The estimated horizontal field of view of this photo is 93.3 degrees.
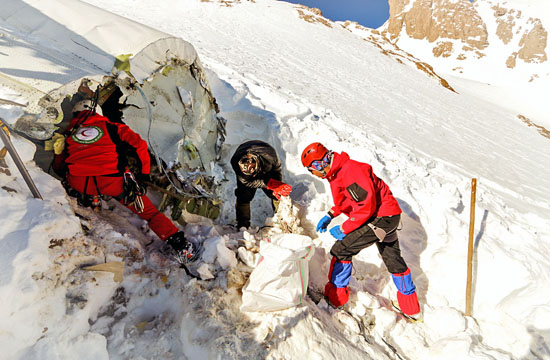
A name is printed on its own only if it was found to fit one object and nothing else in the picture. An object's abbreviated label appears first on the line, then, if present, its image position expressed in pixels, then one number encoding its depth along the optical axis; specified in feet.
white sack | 6.18
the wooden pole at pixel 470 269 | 7.72
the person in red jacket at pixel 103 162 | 6.75
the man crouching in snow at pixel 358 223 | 7.27
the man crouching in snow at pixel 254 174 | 9.71
